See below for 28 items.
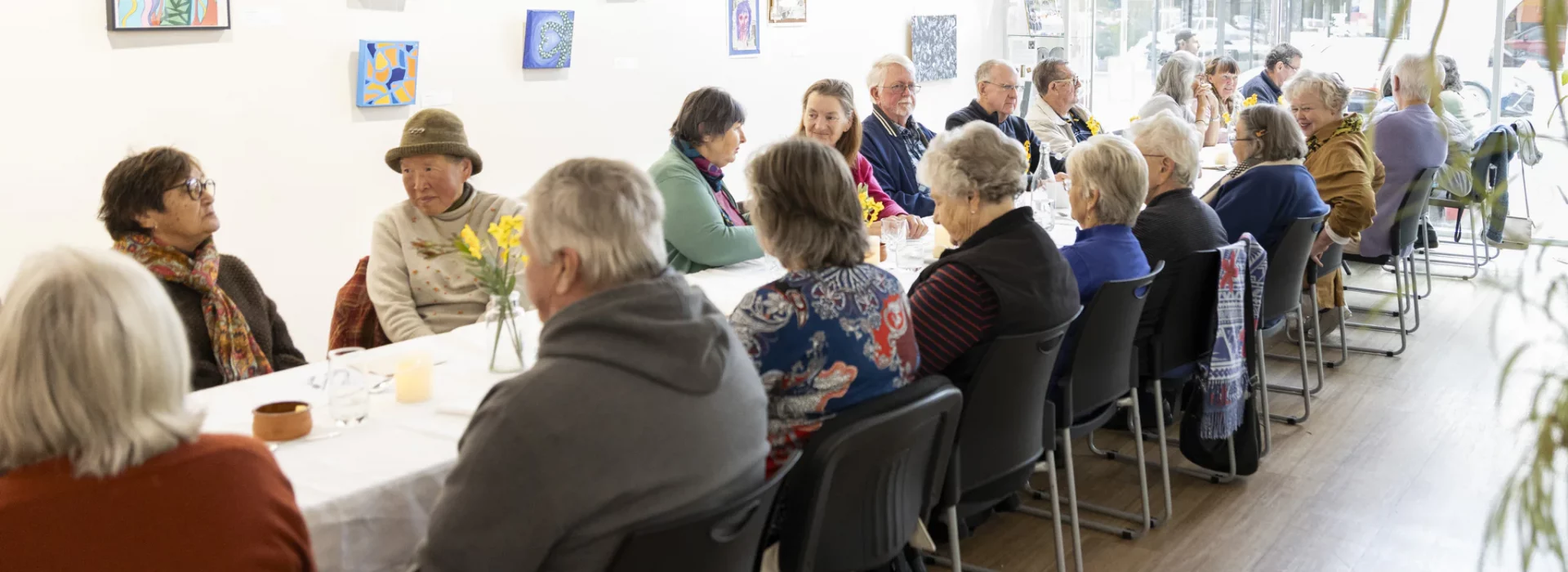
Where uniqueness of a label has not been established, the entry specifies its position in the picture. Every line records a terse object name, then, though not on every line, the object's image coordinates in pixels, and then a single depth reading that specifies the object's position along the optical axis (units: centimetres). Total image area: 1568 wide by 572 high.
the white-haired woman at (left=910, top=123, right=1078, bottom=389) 273
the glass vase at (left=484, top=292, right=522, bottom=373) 271
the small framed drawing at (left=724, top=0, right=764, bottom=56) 683
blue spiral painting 565
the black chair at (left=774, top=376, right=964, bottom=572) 202
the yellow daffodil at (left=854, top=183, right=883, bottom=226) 427
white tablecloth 206
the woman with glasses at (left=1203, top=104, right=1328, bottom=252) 452
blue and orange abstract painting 499
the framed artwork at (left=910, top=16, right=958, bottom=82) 834
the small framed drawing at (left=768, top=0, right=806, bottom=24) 712
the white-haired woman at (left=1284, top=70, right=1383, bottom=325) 515
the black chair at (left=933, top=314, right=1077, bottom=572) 262
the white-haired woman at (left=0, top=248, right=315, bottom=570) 152
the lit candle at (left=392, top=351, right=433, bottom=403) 255
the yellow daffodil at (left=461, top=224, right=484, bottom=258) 265
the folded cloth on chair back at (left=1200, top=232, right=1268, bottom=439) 372
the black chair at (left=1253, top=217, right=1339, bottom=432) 422
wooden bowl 228
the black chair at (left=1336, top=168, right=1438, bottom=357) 551
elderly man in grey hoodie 170
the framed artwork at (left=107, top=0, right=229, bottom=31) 421
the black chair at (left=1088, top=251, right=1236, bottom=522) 363
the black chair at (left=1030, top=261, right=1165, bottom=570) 310
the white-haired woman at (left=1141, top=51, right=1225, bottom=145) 695
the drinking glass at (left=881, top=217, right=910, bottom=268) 398
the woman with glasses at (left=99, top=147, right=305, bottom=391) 299
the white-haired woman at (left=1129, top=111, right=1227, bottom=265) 376
